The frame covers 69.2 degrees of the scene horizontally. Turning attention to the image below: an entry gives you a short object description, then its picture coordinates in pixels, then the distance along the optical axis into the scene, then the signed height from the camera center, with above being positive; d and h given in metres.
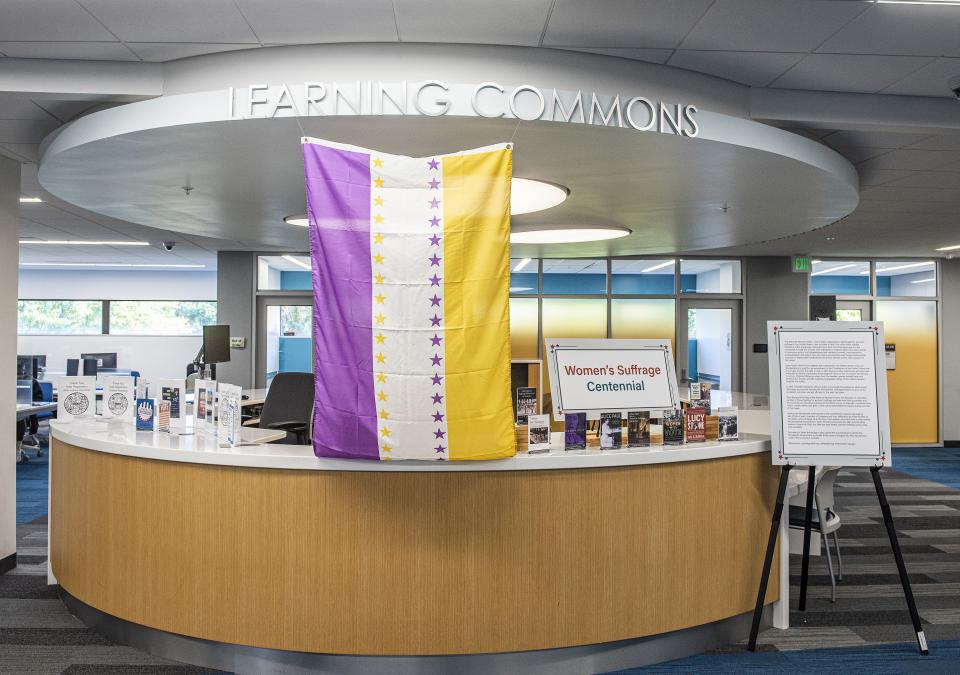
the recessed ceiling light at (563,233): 7.49 +1.30
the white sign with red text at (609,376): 3.54 -0.14
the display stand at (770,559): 3.39 -1.03
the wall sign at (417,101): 3.48 +1.27
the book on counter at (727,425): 3.63 -0.39
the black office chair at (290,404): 6.10 -0.47
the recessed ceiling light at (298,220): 7.00 +1.33
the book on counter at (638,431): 3.50 -0.41
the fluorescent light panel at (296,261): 10.62 +1.37
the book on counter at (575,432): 3.38 -0.40
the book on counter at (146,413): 3.85 -0.35
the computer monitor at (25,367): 9.10 -0.22
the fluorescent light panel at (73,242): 9.70 +1.53
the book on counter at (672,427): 3.54 -0.39
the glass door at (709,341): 10.74 +0.14
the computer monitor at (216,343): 8.07 +0.09
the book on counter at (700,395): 3.77 -0.25
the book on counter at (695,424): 3.58 -0.38
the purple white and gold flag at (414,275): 2.73 +0.30
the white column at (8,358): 4.62 -0.05
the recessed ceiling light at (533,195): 5.39 +1.28
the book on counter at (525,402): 3.29 -0.25
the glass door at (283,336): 10.69 +0.23
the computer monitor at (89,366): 10.98 -0.24
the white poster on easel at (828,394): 3.46 -0.22
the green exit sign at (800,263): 10.52 +1.32
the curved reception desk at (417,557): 3.04 -0.94
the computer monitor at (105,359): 11.09 -0.13
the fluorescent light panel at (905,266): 11.19 +1.36
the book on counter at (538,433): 3.21 -0.38
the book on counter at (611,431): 3.41 -0.40
